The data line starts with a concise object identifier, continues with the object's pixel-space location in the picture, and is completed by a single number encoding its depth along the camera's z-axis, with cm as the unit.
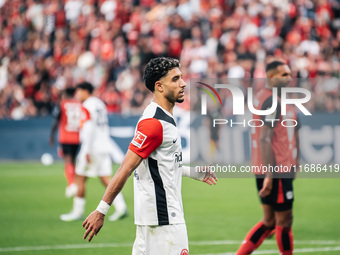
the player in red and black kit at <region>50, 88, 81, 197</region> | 2959
